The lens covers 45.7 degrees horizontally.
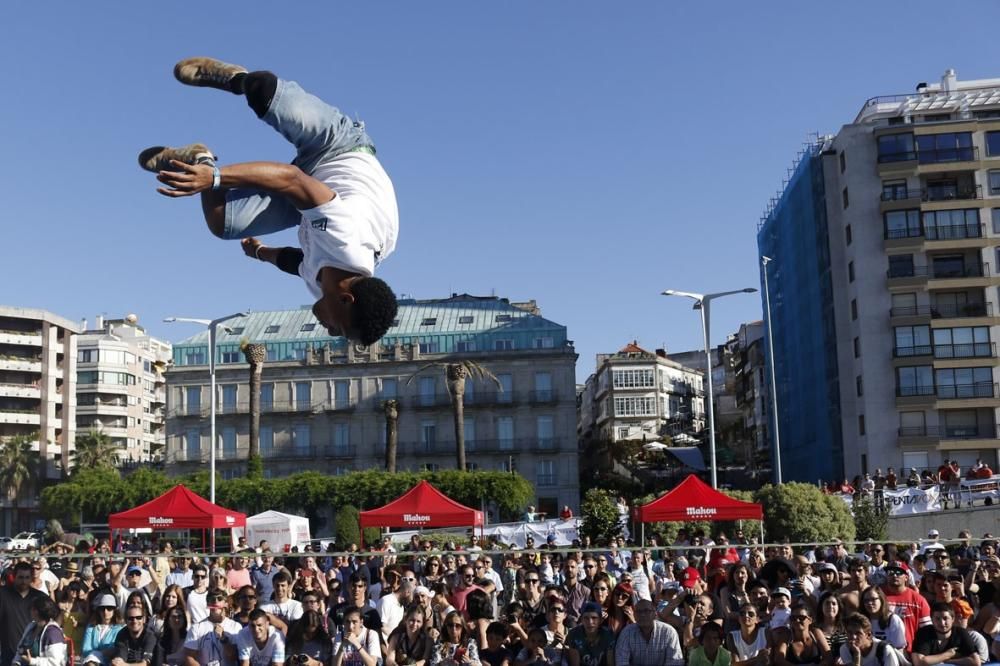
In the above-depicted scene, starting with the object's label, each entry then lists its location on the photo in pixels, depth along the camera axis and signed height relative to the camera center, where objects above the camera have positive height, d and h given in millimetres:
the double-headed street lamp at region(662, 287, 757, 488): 34547 +4620
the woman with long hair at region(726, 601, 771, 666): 11438 -1591
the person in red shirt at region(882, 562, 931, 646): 11758 -1317
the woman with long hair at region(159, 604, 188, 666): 11852 -1441
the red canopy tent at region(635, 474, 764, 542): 23828 -661
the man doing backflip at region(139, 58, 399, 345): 8797 +2232
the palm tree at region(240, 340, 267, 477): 46219 +4635
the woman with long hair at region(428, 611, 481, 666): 11250 -1595
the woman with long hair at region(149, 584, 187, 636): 12133 -1172
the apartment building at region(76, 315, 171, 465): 105875 +8943
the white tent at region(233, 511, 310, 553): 35938 -1266
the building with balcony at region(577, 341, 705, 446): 107562 +7308
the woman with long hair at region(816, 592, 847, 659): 10703 -1383
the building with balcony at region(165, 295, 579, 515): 74875 +5209
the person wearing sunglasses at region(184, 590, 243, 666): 11500 -1477
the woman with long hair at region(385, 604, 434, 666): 11977 -1626
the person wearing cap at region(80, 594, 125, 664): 11648 -1370
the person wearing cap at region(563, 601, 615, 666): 11352 -1575
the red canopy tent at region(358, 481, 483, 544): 26188 -693
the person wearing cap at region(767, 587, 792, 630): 11648 -1352
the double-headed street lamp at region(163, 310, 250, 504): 24359 +3015
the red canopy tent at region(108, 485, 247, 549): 25312 -535
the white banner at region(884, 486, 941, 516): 36562 -969
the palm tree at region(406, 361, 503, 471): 61438 +4712
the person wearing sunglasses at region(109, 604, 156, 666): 11531 -1465
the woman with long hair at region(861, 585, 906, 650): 10984 -1384
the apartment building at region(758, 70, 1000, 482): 54500 +8433
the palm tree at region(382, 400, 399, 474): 65188 +3017
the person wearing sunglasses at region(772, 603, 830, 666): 10539 -1522
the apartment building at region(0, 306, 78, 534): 92500 +8547
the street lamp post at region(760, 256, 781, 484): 44719 +660
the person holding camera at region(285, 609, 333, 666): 11539 -1515
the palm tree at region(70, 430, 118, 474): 88500 +3025
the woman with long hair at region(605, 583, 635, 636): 12180 -1376
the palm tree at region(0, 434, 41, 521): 86625 +2103
